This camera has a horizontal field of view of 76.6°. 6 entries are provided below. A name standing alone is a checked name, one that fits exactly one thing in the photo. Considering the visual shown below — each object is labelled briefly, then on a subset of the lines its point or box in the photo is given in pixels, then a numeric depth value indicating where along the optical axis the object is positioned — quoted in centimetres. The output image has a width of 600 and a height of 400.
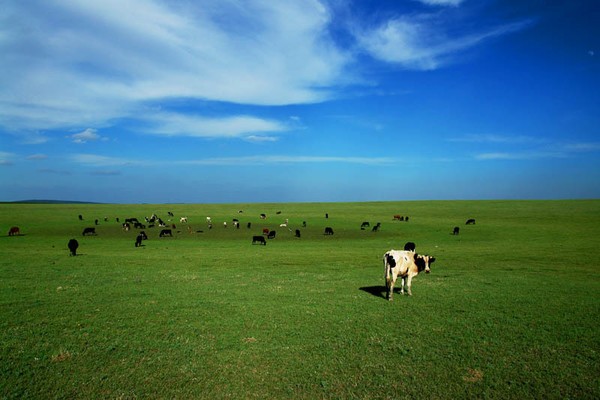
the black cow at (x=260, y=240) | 4151
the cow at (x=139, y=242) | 3872
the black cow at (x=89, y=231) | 4938
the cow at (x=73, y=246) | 2962
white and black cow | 1552
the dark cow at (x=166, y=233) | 4880
